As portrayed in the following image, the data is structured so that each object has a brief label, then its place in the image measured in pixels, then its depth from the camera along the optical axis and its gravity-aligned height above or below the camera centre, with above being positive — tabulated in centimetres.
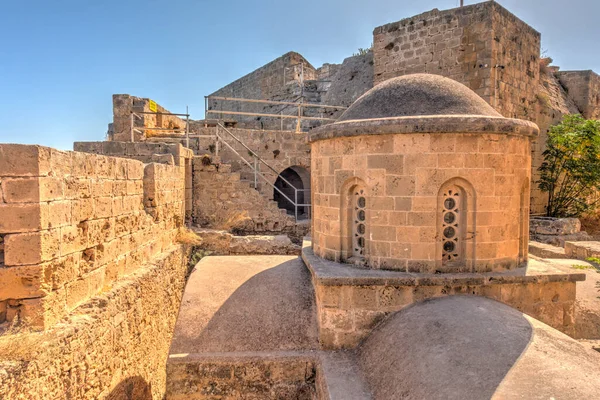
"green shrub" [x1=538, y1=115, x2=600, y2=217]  1300 +50
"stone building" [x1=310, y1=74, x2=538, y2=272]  559 +3
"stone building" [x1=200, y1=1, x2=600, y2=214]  1227 +378
